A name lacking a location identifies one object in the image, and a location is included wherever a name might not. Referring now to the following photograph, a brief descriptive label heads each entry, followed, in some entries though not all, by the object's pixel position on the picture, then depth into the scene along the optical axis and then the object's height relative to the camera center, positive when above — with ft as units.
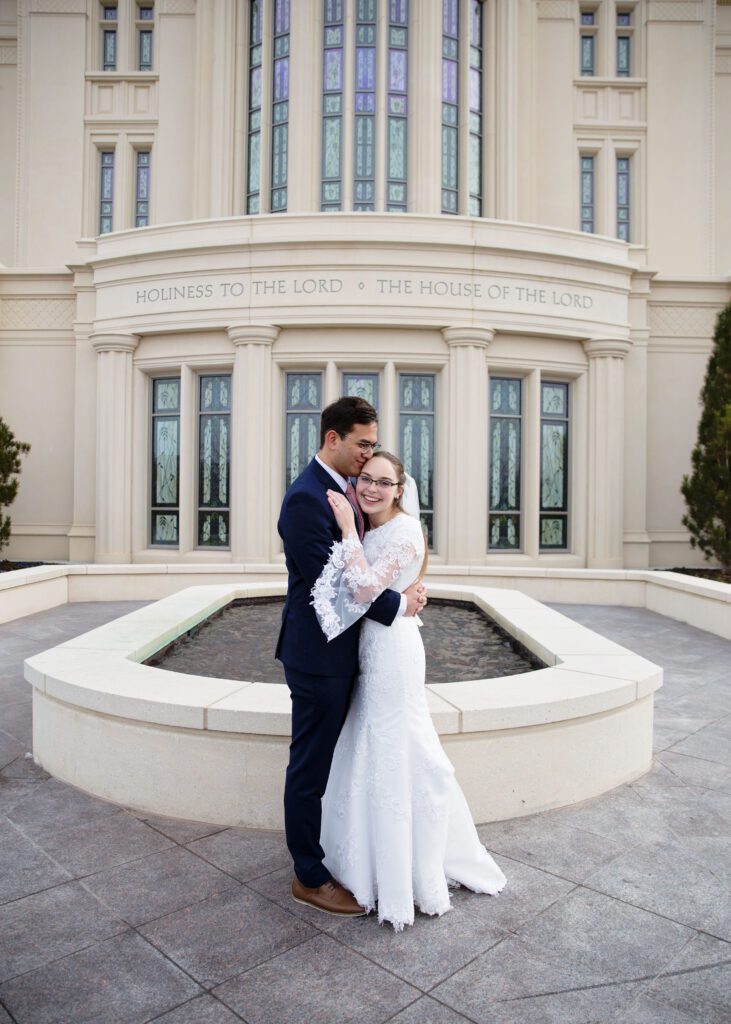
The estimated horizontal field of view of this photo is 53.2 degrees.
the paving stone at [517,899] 10.09 -5.51
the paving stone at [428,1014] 8.02 -5.52
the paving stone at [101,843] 11.60 -5.50
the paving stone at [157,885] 10.27 -5.51
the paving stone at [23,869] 10.78 -5.51
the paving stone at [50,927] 9.13 -5.52
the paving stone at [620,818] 12.72 -5.46
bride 9.75 -3.42
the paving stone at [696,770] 15.12 -5.39
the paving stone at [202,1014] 8.00 -5.53
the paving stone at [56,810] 12.86 -5.46
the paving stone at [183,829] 12.51 -5.51
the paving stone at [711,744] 16.65 -5.34
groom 9.85 -1.89
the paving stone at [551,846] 11.60 -5.49
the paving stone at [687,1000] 8.13 -5.54
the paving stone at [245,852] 11.45 -5.52
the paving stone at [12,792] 13.65 -5.43
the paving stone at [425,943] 8.91 -5.51
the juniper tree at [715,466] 42.50 +3.22
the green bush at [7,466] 45.62 +3.06
